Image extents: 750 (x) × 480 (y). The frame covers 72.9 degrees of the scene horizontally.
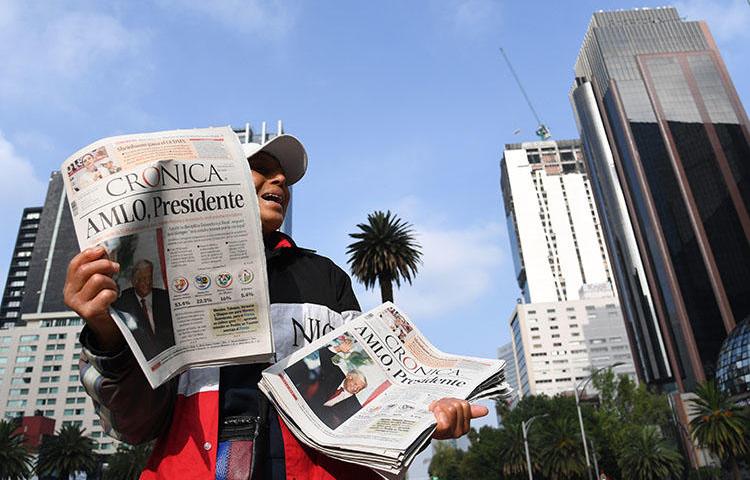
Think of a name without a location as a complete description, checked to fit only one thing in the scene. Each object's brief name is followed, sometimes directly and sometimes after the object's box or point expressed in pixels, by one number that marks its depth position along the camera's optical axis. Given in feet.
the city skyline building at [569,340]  427.33
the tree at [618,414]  168.76
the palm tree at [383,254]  76.84
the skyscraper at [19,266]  363.97
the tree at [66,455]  150.92
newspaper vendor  4.65
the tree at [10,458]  132.26
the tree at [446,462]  283.20
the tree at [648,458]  150.41
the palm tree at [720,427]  120.98
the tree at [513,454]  170.81
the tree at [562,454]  147.84
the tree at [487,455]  188.44
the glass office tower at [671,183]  256.73
